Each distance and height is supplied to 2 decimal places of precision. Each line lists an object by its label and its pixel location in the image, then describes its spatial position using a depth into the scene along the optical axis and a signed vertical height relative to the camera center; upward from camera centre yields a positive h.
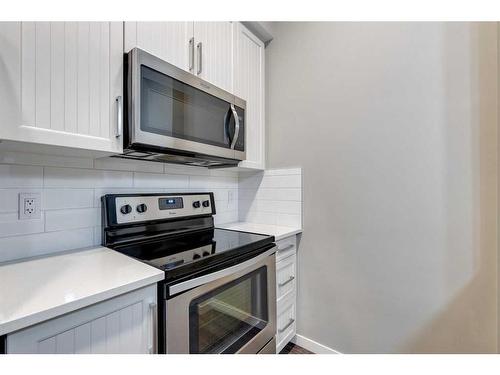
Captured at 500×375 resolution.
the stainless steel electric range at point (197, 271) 0.85 -0.34
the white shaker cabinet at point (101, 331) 0.58 -0.39
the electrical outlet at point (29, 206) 0.97 -0.07
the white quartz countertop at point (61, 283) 0.57 -0.28
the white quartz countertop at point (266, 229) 1.48 -0.28
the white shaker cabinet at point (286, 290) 1.50 -0.68
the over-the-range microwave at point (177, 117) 0.98 +0.36
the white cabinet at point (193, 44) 1.06 +0.73
